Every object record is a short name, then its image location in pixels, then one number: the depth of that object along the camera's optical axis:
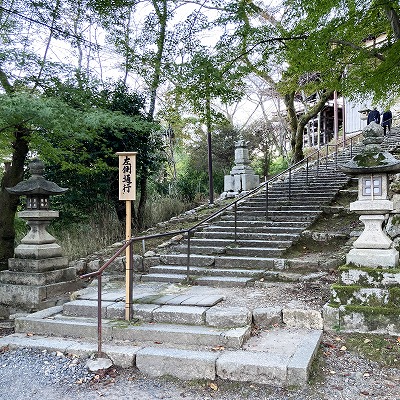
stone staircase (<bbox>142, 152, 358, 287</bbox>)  7.14
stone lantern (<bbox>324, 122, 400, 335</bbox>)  4.71
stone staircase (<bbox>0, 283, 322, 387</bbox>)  3.94
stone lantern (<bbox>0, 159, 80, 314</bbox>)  7.09
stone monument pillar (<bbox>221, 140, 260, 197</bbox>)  14.23
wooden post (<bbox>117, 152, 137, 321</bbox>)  5.21
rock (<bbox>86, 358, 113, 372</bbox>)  4.23
